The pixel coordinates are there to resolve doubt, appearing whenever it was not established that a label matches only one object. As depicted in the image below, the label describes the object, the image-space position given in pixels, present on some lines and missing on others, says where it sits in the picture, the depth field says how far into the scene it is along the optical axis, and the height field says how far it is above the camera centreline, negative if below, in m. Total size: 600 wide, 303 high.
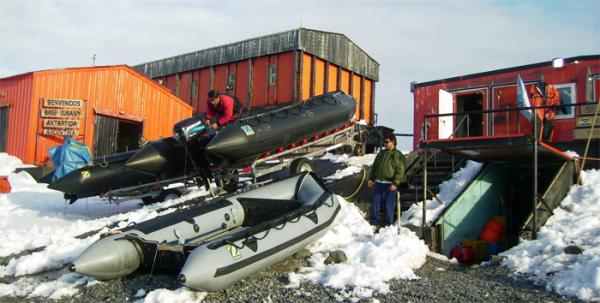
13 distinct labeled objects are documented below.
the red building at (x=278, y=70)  22.73 +5.41
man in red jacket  9.16 +1.22
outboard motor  8.83 +0.81
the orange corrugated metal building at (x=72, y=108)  16.83 +2.28
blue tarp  9.38 +0.25
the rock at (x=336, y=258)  5.80 -0.94
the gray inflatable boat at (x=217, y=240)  4.74 -0.72
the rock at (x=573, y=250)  5.55 -0.73
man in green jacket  7.31 +0.02
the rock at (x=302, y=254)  6.02 -0.95
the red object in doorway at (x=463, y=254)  6.98 -1.02
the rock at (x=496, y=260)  5.97 -0.93
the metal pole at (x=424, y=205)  7.02 -0.34
